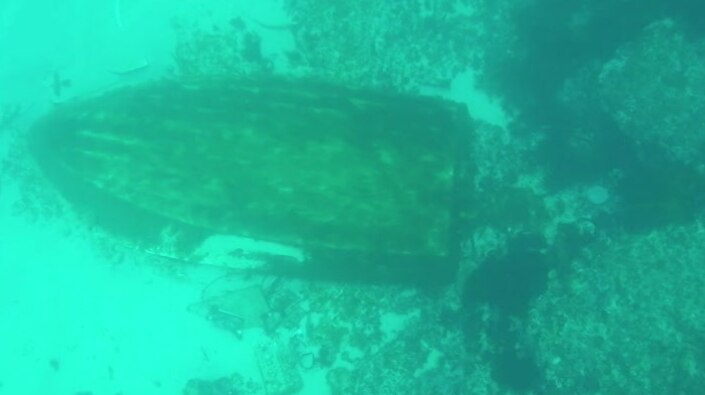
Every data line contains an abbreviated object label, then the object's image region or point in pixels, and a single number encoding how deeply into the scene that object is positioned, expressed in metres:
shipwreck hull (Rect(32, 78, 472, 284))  7.65
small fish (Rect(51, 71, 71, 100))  9.75
